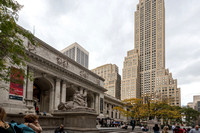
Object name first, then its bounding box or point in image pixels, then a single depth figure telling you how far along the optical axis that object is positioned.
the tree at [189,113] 78.43
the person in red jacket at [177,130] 12.41
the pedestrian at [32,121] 4.72
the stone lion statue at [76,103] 17.69
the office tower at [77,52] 168.93
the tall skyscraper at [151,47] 130.38
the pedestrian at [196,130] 10.41
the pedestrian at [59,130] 13.35
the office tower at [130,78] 133.62
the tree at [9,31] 10.69
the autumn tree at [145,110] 39.97
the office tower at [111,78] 142.25
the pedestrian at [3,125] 3.43
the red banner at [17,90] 27.04
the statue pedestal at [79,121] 16.38
